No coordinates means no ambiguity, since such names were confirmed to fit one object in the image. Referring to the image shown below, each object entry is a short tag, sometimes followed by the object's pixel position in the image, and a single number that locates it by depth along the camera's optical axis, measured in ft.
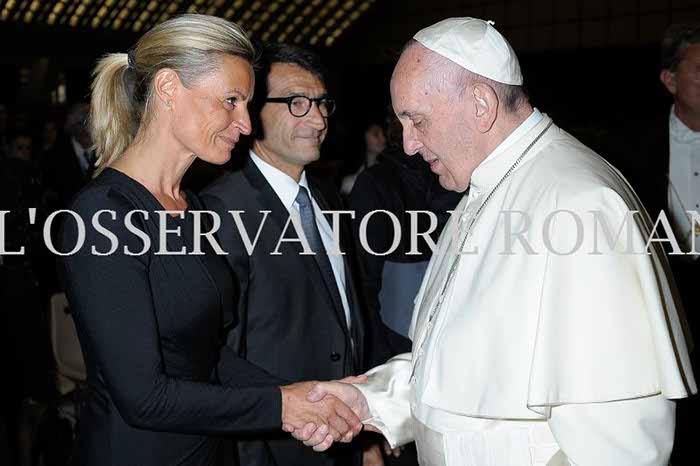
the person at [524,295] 5.74
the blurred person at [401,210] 11.55
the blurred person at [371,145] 24.32
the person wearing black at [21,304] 13.99
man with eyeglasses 8.45
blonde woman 6.32
